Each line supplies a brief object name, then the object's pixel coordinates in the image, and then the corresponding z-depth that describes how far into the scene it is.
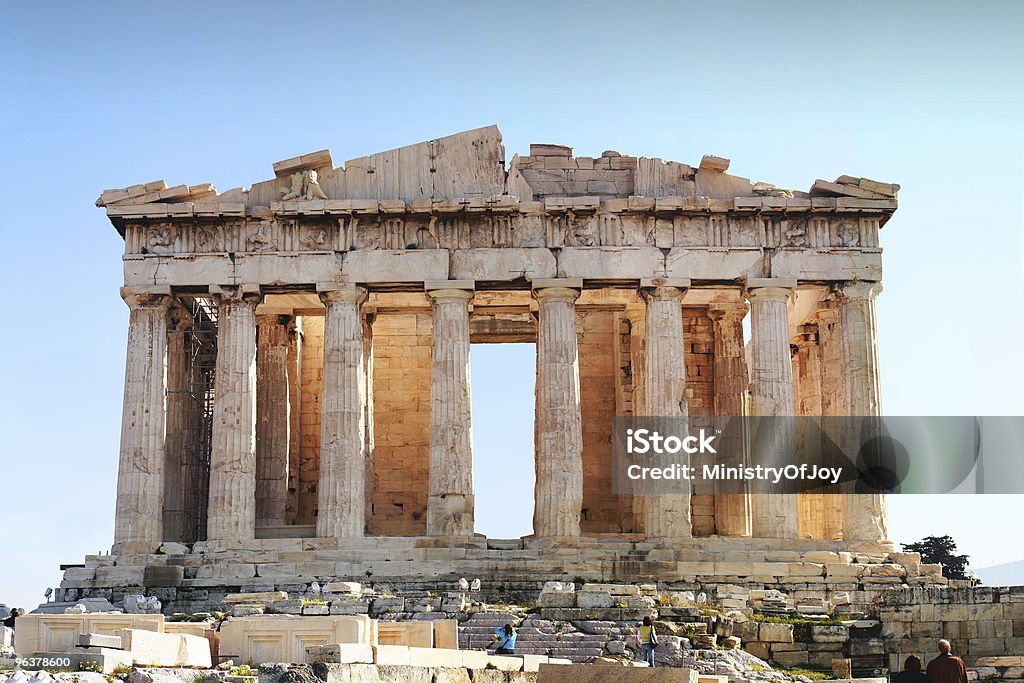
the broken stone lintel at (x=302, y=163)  39.78
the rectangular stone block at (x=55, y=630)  22.30
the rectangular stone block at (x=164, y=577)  36.03
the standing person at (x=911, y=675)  20.34
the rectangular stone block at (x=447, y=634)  25.14
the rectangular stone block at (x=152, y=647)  20.55
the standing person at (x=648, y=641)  26.84
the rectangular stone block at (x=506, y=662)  23.44
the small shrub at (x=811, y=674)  27.94
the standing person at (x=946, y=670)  20.64
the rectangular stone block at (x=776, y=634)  29.80
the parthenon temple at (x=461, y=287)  38.44
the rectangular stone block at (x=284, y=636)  22.20
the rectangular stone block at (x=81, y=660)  19.34
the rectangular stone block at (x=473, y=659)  22.80
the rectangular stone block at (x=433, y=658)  21.92
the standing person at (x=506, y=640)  26.97
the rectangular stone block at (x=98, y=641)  20.02
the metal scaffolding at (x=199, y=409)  42.44
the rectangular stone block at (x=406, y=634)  24.41
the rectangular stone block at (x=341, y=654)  20.33
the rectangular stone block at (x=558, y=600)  31.03
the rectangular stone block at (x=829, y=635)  29.75
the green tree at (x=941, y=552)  56.27
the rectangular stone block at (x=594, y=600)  30.88
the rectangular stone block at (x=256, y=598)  32.28
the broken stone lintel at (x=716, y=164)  39.56
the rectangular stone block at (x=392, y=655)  21.22
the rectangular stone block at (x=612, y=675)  18.27
